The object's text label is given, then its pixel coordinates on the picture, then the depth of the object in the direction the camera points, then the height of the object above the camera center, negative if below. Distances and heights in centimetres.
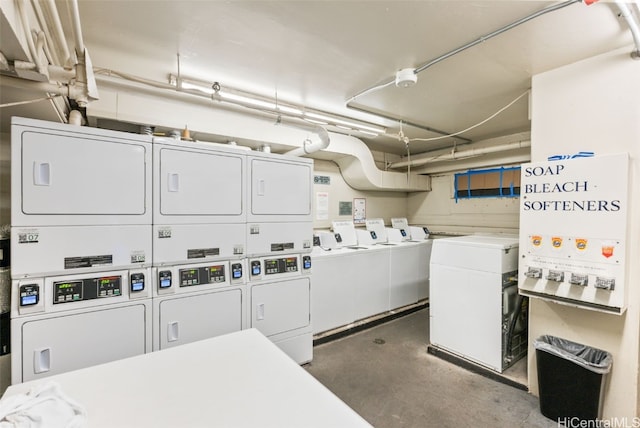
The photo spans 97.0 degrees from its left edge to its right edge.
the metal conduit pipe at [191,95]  208 +97
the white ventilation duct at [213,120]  226 +87
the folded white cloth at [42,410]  87 -64
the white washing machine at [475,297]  250 -80
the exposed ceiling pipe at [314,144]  287 +73
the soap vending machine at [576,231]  179 -13
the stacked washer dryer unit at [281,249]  243 -34
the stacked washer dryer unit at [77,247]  156 -21
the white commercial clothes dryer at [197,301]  198 -68
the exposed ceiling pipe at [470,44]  153 +110
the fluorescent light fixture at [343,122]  309 +106
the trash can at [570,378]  186 -113
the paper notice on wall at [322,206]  416 +9
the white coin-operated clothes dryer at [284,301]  244 -81
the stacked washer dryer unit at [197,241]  199 -22
